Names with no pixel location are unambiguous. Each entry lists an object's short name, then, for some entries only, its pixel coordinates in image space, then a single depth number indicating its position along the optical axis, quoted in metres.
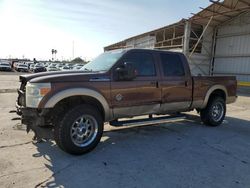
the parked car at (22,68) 31.79
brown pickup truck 3.30
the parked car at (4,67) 30.89
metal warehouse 14.93
